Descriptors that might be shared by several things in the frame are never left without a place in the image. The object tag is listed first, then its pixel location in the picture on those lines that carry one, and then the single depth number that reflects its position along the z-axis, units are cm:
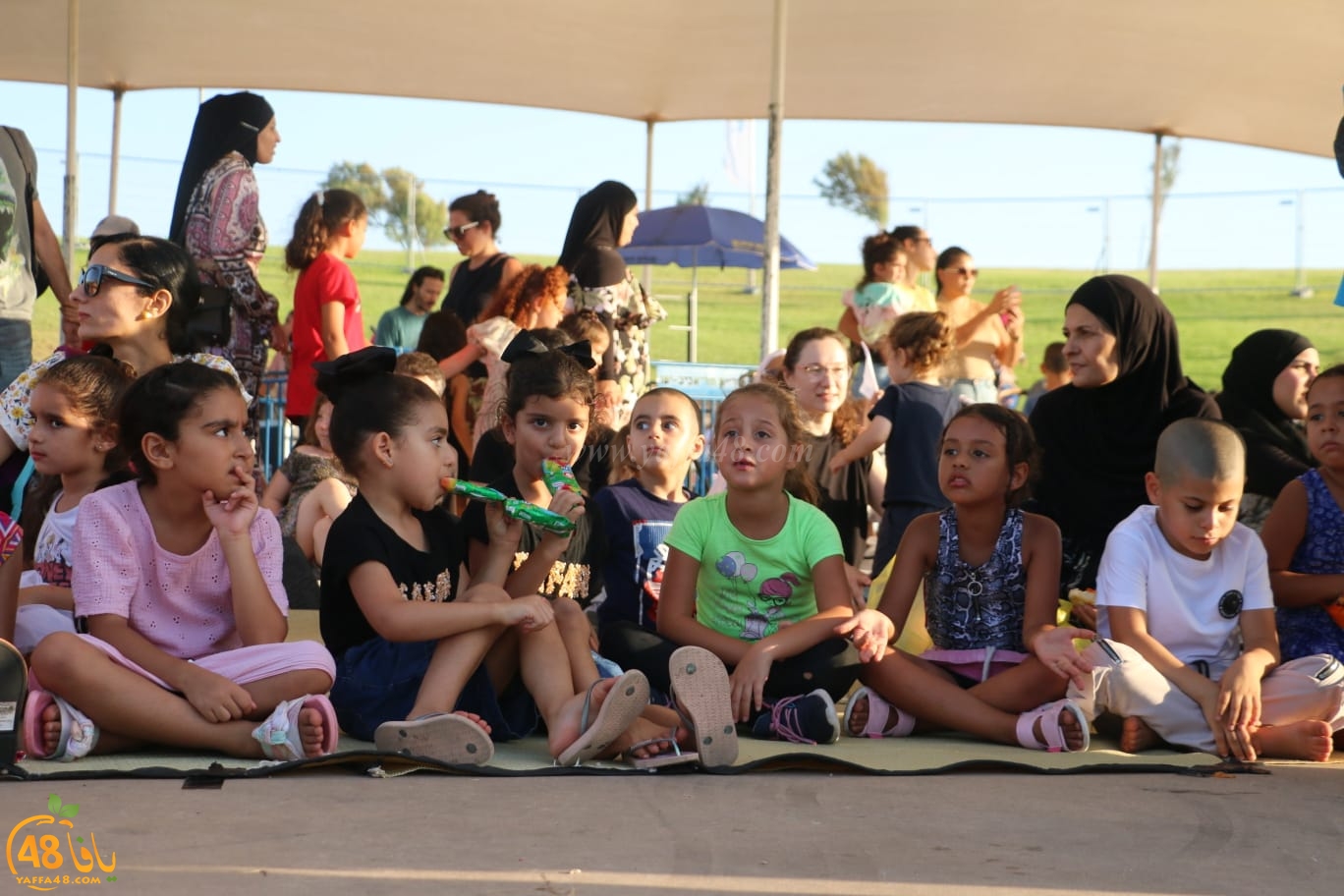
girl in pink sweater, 316
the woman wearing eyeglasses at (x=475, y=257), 747
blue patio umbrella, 1501
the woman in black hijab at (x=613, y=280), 679
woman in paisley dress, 586
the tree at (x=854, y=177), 4069
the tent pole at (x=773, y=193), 780
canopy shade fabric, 852
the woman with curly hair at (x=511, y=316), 659
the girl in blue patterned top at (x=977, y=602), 380
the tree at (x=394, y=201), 1989
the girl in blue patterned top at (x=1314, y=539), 400
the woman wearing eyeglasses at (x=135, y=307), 434
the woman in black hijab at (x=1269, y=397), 541
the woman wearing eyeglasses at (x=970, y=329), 768
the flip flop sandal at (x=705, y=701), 319
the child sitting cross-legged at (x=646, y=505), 432
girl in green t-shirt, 378
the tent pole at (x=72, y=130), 809
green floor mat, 303
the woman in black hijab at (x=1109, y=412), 474
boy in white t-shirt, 359
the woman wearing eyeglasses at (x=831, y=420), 563
